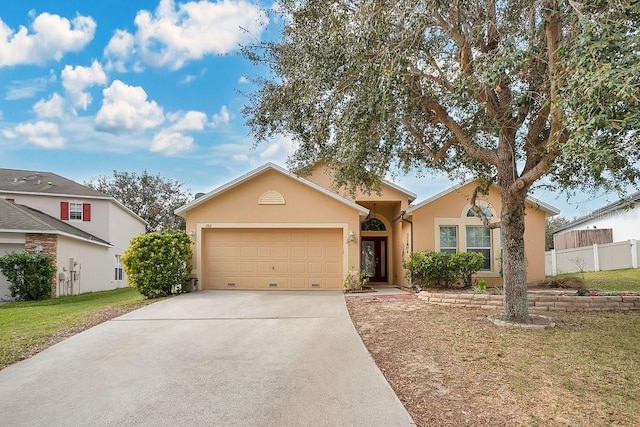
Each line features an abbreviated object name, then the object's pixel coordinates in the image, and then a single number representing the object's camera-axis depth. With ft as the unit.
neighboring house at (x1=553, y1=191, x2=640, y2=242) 75.77
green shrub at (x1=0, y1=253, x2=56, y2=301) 52.37
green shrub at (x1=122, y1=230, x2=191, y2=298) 44.70
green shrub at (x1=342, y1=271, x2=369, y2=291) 49.32
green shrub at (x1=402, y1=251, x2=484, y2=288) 48.01
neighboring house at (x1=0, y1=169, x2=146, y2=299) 56.80
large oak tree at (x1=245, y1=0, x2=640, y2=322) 16.76
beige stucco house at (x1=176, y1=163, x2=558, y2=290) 50.83
